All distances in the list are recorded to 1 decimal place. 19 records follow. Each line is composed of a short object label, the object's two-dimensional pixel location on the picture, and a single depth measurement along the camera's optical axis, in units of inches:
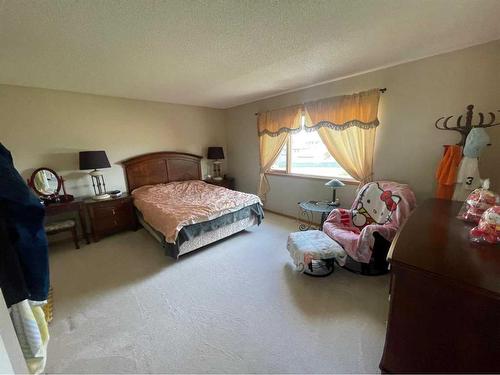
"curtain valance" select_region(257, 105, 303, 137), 133.7
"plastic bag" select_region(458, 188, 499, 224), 49.5
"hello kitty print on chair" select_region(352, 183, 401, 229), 88.4
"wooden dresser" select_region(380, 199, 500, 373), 30.8
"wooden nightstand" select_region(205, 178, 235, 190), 174.8
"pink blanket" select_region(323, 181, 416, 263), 78.7
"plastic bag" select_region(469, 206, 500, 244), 40.5
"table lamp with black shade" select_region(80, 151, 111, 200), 115.6
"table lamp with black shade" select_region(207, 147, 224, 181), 174.9
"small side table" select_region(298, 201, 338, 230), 106.0
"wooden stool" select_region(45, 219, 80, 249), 105.6
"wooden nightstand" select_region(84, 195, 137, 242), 118.2
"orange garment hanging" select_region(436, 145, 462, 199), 75.5
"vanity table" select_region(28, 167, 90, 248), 108.2
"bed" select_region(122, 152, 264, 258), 95.0
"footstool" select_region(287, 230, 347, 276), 78.7
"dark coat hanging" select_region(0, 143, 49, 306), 30.3
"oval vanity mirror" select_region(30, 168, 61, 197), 110.7
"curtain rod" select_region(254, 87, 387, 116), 97.5
